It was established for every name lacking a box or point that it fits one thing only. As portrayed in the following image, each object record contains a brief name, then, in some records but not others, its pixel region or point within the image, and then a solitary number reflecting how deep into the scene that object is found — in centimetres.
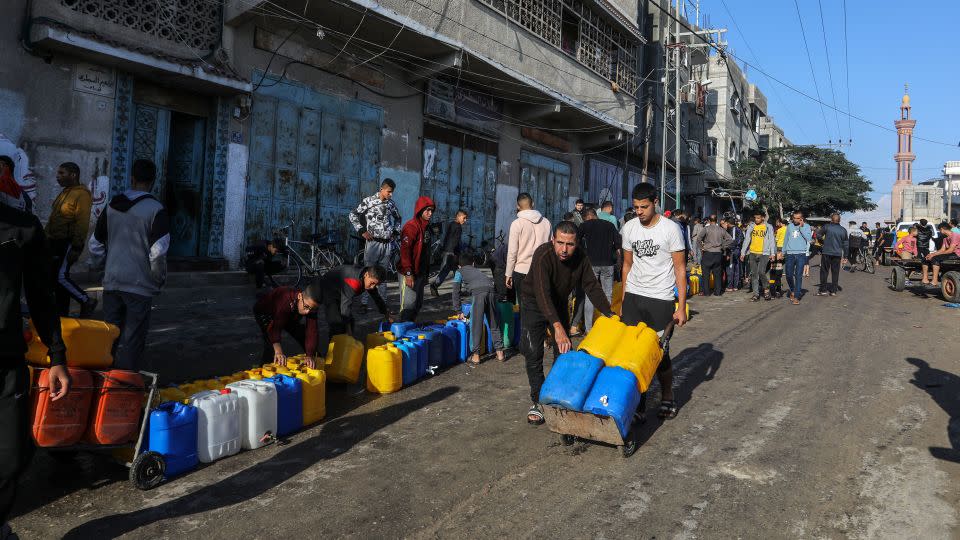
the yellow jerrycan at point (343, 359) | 616
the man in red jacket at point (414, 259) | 777
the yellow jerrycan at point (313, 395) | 511
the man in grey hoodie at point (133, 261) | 470
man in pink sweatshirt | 737
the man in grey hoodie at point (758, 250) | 1412
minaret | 9744
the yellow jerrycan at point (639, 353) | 464
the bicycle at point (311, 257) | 1268
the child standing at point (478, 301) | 749
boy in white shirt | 543
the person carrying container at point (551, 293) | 505
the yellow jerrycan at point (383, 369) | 608
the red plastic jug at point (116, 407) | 363
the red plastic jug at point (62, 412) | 331
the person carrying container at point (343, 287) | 597
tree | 4444
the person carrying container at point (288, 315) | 541
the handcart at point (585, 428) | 440
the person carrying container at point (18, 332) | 270
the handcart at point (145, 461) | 380
